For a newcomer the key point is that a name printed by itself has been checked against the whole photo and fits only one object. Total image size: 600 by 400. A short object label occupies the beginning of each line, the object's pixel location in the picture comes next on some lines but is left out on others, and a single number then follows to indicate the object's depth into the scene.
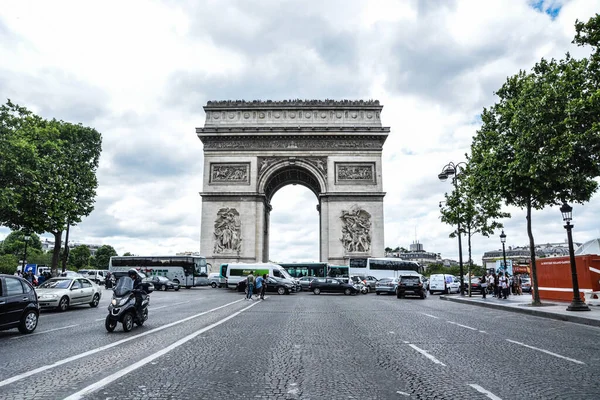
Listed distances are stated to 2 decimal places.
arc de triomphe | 45.28
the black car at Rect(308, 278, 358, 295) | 33.25
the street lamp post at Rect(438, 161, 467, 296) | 29.11
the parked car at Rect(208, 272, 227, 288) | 43.40
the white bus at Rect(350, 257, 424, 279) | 43.91
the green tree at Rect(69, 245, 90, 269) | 90.94
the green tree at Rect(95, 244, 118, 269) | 99.62
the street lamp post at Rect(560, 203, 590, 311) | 16.70
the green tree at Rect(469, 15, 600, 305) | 14.60
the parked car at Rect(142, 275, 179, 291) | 38.70
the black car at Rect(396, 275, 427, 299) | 28.14
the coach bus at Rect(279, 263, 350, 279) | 43.59
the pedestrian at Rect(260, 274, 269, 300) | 24.69
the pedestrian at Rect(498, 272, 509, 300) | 26.77
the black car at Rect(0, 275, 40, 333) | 10.43
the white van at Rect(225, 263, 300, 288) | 37.03
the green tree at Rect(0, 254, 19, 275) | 48.85
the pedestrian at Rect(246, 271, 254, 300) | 24.52
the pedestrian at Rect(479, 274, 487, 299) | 27.64
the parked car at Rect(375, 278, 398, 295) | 34.34
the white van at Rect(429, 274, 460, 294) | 38.41
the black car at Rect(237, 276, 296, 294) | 32.62
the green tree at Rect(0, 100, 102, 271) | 19.64
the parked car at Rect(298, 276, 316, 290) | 39.69
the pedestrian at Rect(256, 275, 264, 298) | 24.67
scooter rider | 10.94
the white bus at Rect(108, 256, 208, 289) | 43.72
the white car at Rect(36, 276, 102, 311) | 17.22
